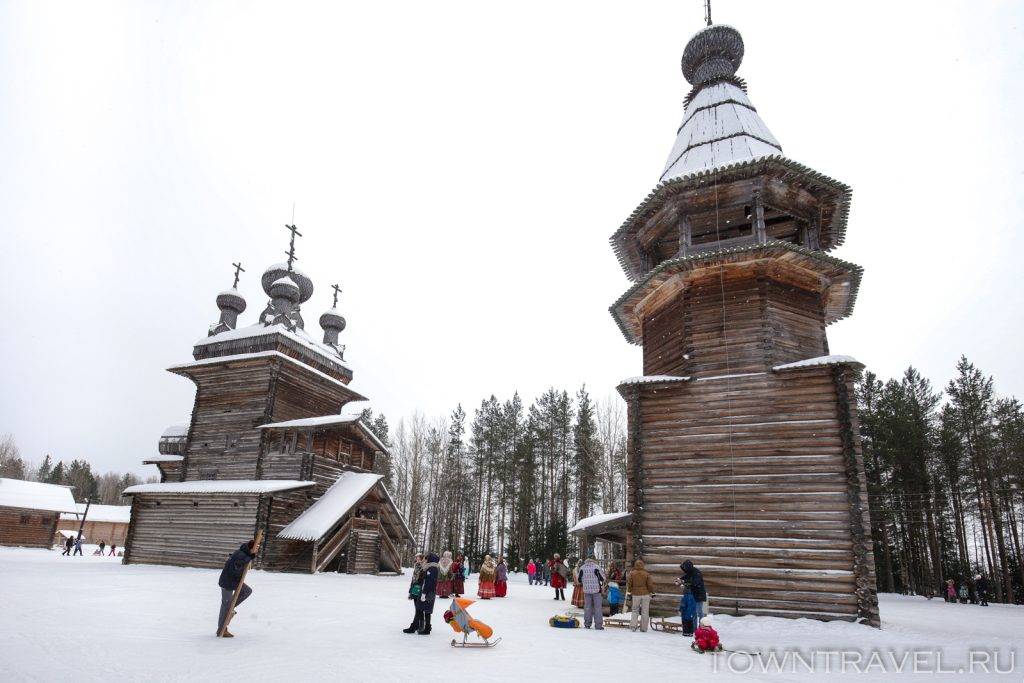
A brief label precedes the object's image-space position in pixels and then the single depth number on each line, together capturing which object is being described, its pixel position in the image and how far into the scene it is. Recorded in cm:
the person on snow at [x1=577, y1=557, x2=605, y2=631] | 1163
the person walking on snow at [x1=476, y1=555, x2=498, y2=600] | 1884
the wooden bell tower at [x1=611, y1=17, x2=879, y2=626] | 1278
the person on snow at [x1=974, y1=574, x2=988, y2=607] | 2756
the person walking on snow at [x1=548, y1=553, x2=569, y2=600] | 1961
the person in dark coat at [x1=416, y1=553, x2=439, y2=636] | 978
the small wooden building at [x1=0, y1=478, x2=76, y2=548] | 4291
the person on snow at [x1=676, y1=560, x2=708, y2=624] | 1092
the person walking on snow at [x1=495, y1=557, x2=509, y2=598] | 2017
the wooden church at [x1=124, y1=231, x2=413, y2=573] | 2350
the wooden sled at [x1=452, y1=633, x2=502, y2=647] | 867
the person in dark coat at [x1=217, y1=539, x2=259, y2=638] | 858
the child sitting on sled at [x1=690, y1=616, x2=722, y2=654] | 912
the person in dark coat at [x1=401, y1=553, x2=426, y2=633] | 986
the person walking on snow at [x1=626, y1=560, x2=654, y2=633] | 1144
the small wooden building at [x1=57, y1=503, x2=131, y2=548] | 6356
